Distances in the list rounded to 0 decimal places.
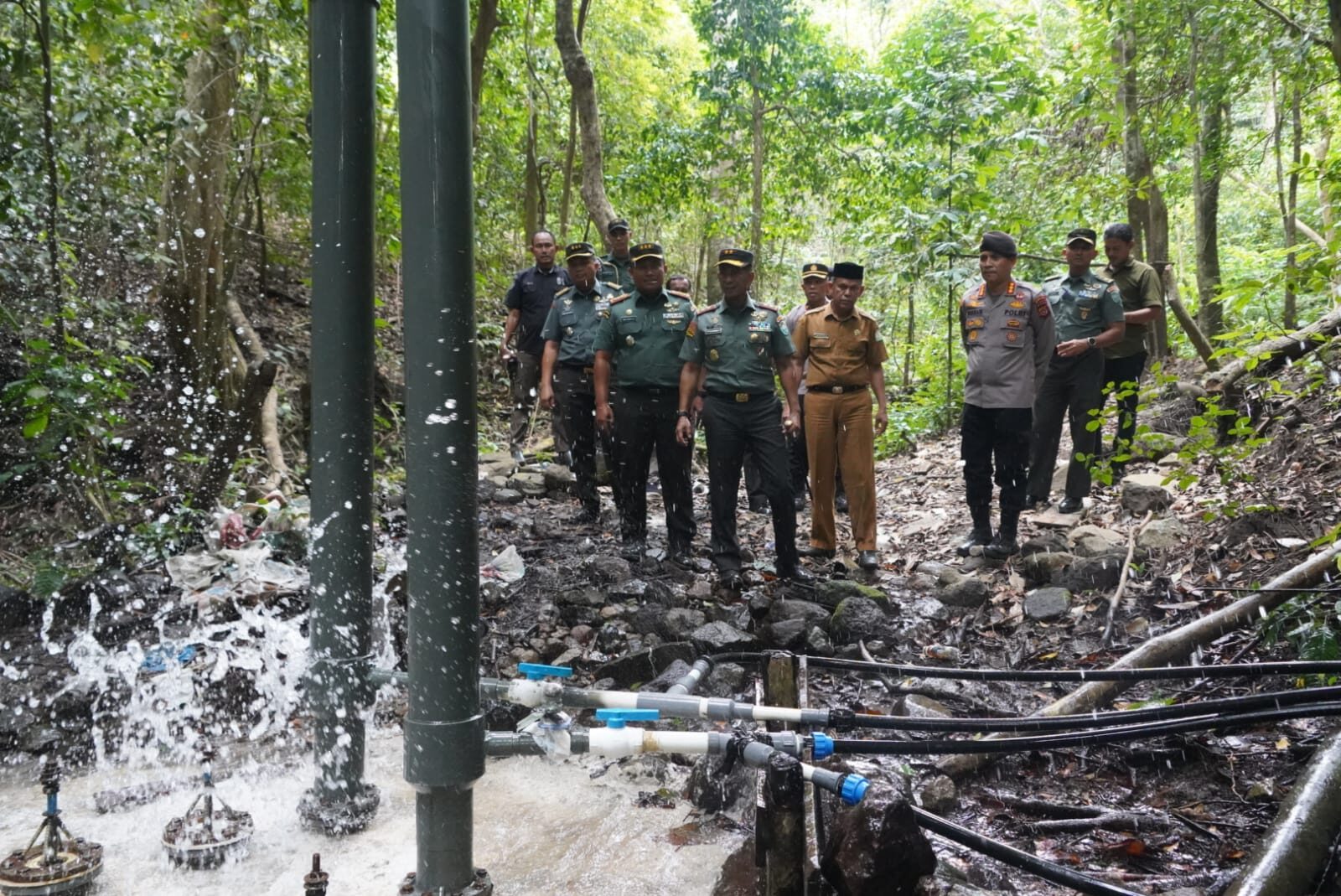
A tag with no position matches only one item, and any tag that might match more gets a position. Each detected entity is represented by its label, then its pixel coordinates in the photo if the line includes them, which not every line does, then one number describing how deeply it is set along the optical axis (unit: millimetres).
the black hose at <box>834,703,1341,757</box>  2344
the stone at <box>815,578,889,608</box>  5199
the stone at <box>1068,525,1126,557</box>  5434
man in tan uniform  6016
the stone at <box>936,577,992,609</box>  5234
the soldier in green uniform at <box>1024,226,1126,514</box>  6270
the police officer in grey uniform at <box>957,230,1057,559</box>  5801
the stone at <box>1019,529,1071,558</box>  5691
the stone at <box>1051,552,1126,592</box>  4965
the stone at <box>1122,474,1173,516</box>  6000
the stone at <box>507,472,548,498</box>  8641
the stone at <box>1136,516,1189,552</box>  5156
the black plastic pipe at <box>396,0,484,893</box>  1787
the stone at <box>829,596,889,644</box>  4609
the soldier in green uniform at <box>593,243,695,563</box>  6172
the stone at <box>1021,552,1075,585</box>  5301
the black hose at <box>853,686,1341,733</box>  2443
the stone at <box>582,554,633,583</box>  5578
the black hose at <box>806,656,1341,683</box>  2684
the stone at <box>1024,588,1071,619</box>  4777
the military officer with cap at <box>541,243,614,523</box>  7176
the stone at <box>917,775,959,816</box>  2820
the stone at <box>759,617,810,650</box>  4422
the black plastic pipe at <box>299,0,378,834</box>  2424
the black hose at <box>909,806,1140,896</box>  1983
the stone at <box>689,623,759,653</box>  4309
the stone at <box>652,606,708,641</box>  4523
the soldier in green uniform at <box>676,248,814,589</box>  5707
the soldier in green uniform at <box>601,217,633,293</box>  8078
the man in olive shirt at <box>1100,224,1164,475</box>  6492
